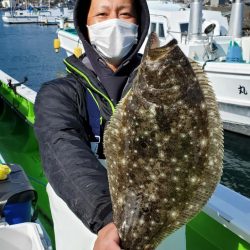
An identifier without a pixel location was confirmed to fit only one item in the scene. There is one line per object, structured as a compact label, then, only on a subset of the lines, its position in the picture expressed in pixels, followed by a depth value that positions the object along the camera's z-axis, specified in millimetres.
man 1185
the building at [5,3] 63158
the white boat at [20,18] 39898
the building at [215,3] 37512
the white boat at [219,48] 6863
